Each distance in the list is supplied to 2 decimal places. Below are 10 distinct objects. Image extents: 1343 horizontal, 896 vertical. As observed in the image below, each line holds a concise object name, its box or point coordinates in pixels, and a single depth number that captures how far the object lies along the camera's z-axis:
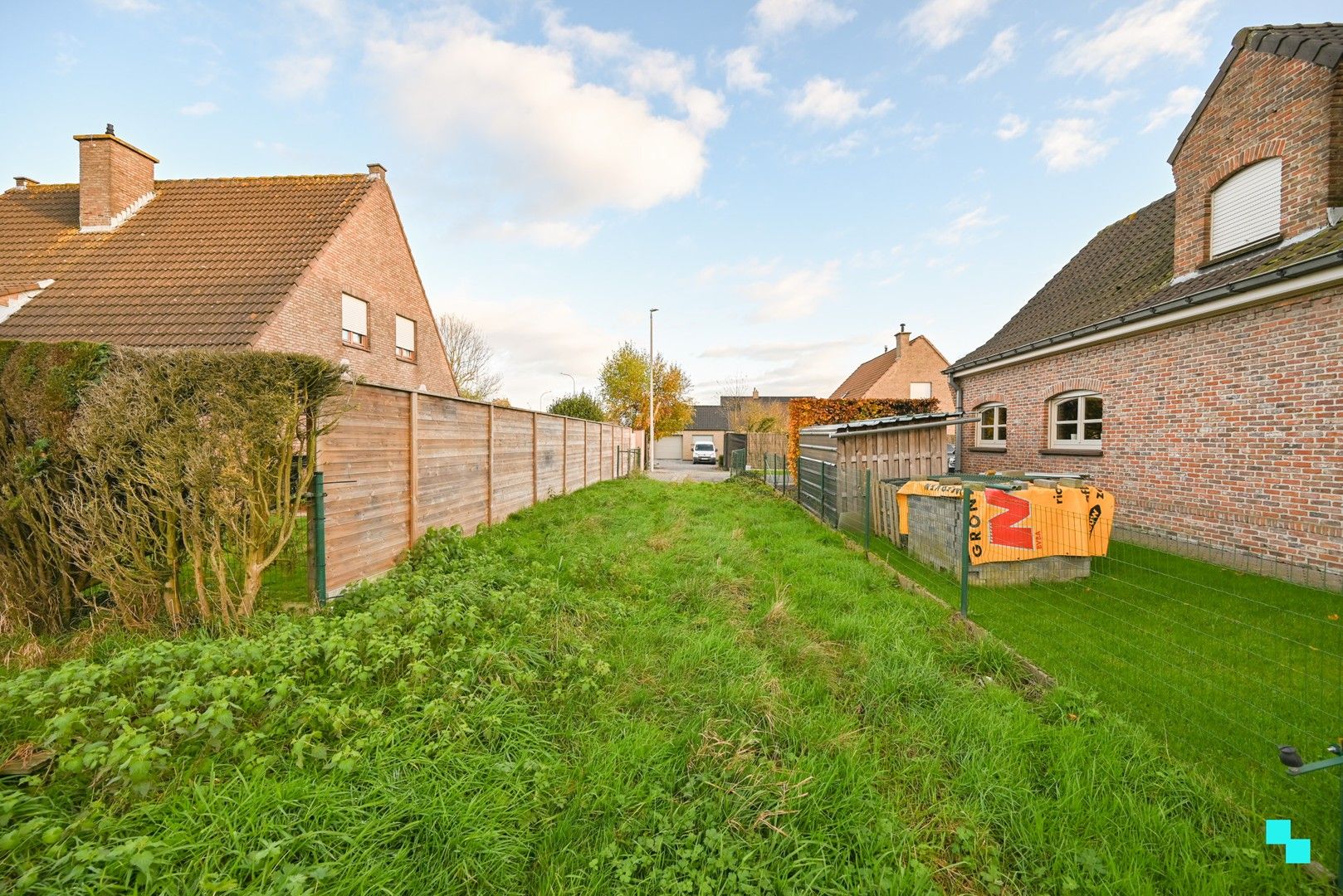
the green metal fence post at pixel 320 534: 4.30
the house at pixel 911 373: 31.12
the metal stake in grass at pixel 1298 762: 1.79
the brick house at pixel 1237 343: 5.86
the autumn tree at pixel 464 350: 31.97
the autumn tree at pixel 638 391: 32.69
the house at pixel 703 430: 48.22
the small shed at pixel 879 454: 9.72
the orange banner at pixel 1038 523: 5.88
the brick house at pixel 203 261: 10.39
